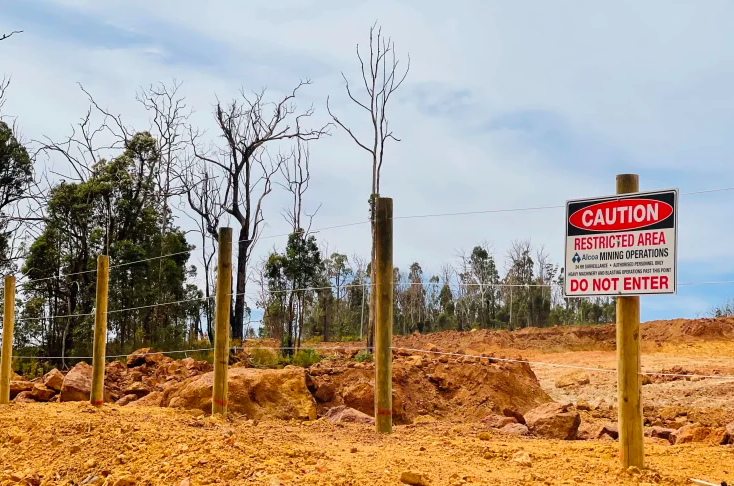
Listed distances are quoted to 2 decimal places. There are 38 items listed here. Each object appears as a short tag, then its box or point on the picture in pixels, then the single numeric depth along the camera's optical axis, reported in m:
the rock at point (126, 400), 10.83
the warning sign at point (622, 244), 5.46
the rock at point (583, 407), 12.14
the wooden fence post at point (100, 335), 9.77
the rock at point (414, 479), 5.07
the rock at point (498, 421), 8.85
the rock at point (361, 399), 10.05
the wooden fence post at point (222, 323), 8.12
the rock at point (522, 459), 5.86
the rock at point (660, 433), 8.28
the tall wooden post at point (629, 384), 5.50
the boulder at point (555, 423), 8.30
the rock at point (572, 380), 17.55
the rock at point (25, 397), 11.41
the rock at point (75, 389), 11.08
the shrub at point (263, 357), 17.52
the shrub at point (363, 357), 16.33
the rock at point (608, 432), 8.55
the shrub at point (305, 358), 16.72
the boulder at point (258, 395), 9.38
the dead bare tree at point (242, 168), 24.09
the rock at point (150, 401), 10.27
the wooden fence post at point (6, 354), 10.98
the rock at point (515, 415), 9.15
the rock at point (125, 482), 5.41
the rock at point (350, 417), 8.62
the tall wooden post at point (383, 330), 7.39
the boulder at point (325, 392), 10.88
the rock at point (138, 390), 11.50
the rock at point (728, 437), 7.52
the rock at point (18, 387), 11.92
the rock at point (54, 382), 11.80
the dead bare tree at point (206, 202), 27.66
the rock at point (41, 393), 11.54
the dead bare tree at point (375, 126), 23.31
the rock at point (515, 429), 8.32
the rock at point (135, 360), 14.02
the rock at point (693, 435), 7.72
